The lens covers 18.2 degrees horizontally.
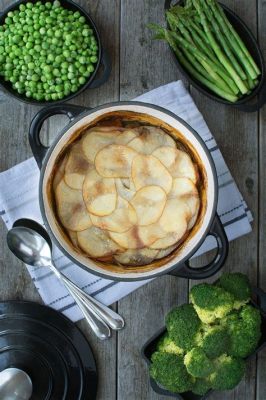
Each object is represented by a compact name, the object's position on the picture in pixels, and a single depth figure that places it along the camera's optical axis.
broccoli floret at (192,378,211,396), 1.15
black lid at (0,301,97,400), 1.19
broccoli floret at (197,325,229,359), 1.13
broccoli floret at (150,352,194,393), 1.14
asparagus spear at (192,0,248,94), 1.18
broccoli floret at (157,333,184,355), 1.15
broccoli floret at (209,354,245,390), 1.14
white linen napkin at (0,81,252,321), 1.19
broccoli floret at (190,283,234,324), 1.13
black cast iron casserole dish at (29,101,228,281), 1.05
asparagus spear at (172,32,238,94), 1.18
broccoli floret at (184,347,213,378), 1.13
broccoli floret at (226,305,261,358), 1.14
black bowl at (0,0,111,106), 1.17
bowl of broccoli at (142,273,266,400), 1.13
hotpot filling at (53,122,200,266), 1.08
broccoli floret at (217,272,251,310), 1.15
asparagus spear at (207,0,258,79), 1.18
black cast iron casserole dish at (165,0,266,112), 1.19
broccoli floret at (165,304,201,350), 1.14
